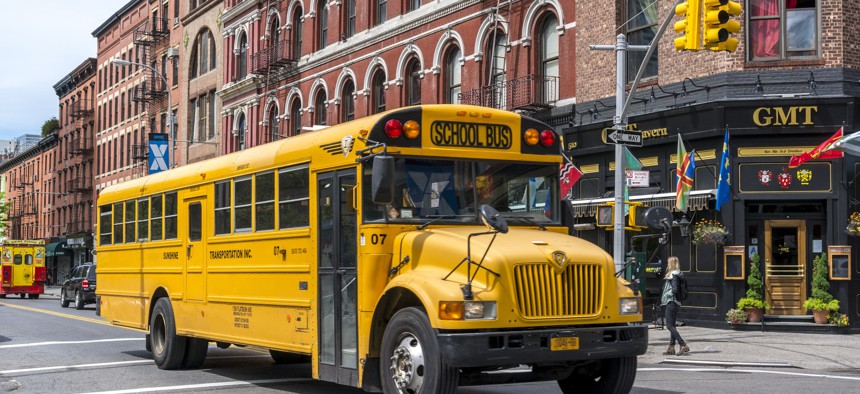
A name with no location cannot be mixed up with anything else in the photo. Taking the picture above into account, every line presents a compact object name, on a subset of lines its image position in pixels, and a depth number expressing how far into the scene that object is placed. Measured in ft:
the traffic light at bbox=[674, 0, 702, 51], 50.55
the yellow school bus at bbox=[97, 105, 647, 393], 29.27
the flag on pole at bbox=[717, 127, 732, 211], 73.20
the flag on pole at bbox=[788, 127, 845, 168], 69.62
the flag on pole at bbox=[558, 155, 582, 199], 81.29
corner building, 72.90
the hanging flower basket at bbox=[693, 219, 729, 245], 73.77
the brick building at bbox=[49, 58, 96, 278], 246.88
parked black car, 122.62
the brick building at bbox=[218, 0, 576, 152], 92.89
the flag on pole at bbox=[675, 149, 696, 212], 74.38
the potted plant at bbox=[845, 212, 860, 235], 71.05
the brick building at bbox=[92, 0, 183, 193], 192.54
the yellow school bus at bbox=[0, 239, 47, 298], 161.68
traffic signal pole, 60.75
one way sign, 60.59
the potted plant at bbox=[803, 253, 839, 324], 71.67
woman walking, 55.83
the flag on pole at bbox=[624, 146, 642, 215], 72.98
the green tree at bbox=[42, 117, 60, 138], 291.71
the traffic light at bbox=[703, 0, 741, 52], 49.29
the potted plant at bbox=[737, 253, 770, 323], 72.79
